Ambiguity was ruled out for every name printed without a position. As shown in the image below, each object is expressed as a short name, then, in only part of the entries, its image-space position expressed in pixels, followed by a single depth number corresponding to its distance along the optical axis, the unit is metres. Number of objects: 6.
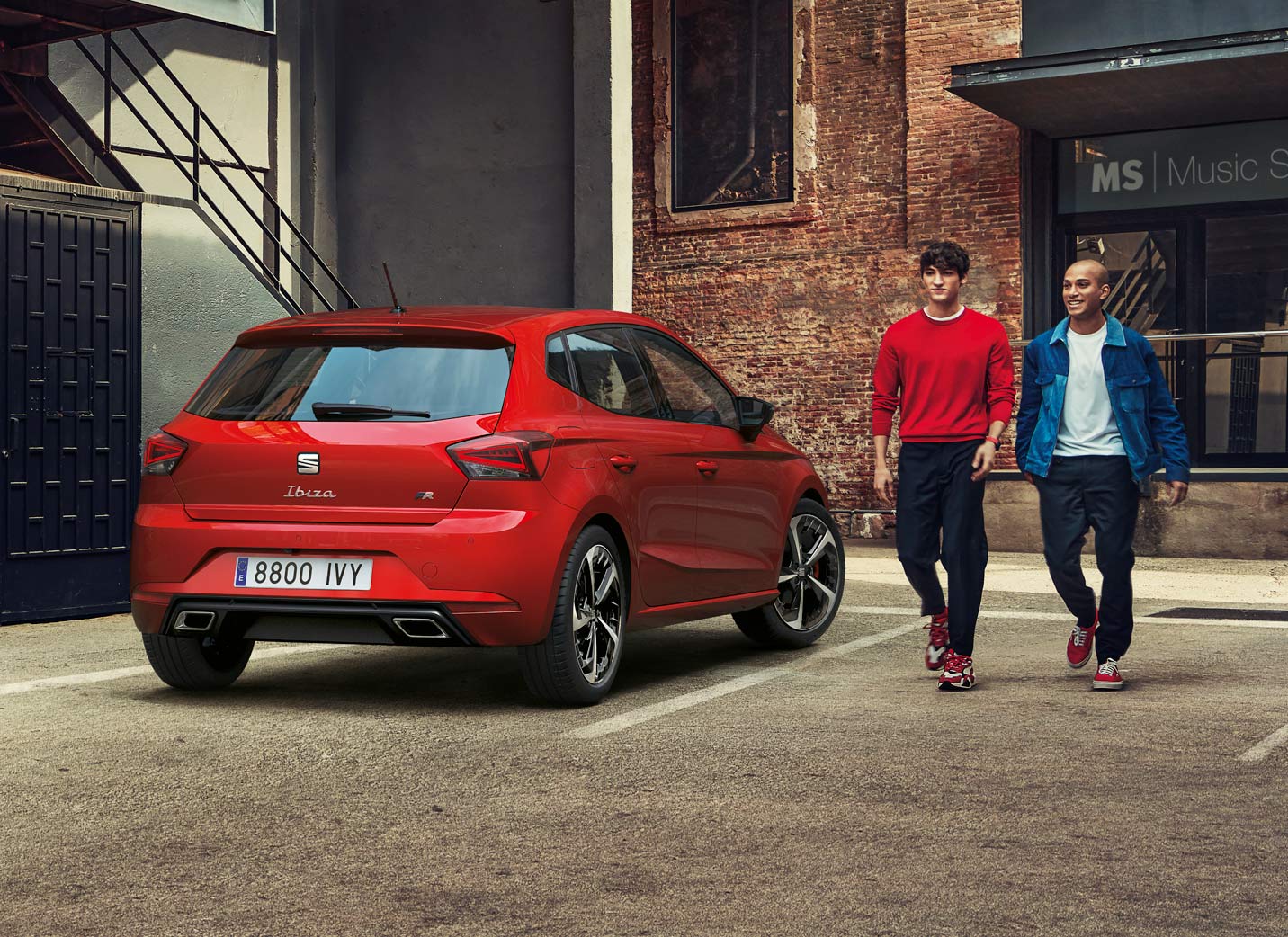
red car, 6.59
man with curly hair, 7.54
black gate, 10.27
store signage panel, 18.42
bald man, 7.55
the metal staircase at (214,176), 12.30
